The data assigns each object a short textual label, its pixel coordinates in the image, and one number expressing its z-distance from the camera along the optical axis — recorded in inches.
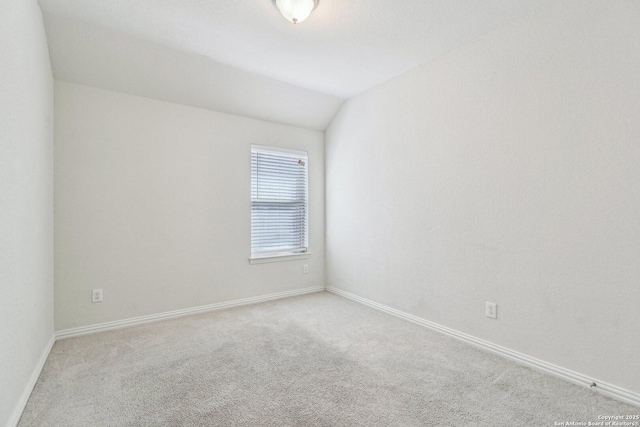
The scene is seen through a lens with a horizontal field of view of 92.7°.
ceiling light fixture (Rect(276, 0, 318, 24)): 77.7
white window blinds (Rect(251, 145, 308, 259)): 146.0
